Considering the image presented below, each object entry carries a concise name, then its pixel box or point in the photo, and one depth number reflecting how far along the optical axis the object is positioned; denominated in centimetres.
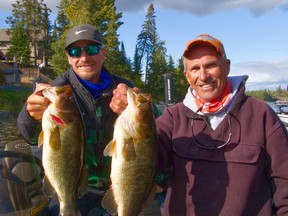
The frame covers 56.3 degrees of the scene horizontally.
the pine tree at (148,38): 4642
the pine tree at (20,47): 4106
